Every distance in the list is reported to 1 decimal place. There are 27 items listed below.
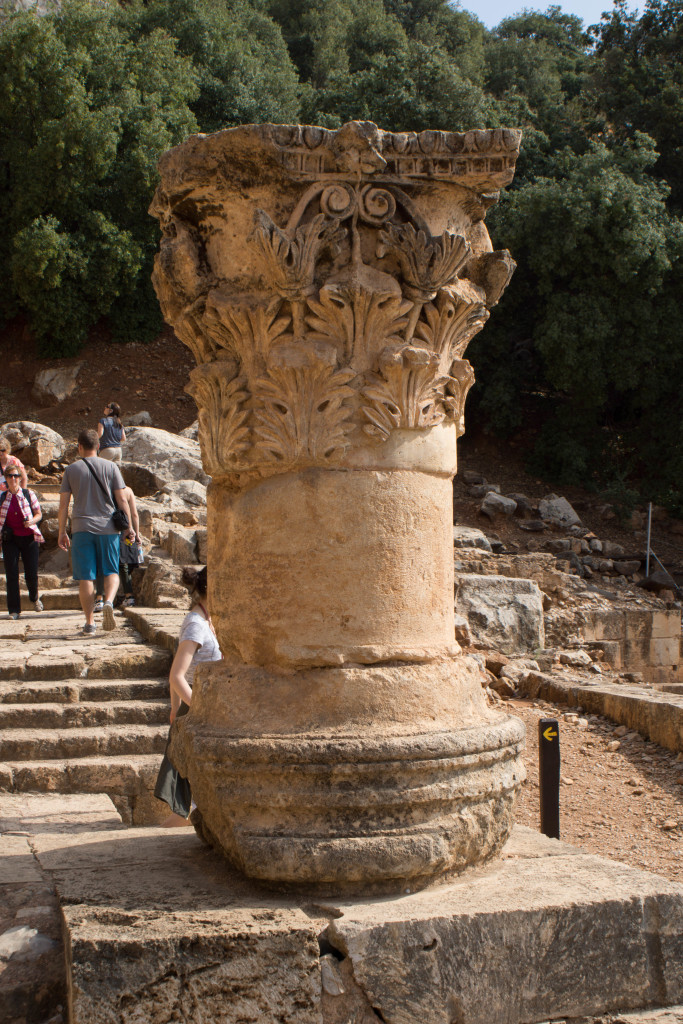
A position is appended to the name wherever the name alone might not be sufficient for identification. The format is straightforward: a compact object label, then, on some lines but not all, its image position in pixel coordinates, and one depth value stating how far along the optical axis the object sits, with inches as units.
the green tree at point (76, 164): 906.7
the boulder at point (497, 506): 773.9
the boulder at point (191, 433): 687.6
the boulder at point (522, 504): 799.1
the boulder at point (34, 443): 634.8
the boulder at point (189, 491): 512.7
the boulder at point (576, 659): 423.8
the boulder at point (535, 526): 767.7
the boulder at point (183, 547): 388.2
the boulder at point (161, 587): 339.6
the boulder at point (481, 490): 847.0
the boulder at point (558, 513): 790.5
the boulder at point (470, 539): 575.5
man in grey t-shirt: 298.7
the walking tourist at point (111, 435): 549.6
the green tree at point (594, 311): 823.7
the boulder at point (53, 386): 935.0
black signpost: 207.2
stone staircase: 207.3
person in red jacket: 330.3
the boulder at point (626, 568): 687.7
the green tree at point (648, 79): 944.9
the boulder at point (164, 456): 553.9
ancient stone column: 114.8
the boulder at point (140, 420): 856.9
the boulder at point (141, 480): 538.3
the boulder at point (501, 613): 408.2
